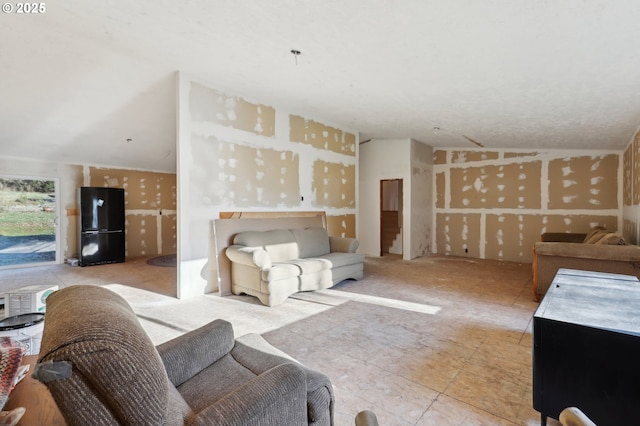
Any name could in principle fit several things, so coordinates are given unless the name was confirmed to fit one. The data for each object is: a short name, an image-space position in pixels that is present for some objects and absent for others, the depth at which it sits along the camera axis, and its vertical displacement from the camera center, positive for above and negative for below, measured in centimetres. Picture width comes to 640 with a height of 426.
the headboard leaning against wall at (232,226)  444 -24
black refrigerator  650 -30
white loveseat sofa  391 -73
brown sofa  347 -58
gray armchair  70 -49
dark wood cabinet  147 -76
